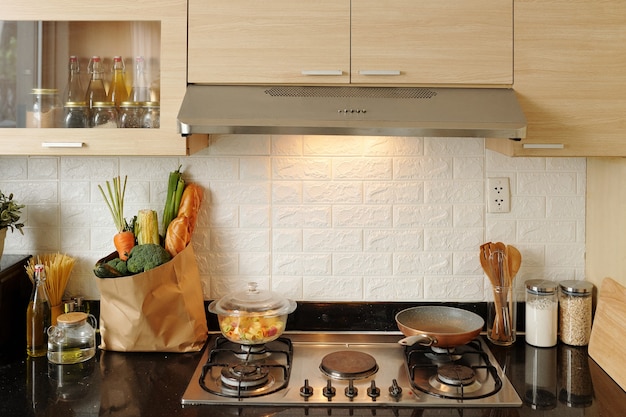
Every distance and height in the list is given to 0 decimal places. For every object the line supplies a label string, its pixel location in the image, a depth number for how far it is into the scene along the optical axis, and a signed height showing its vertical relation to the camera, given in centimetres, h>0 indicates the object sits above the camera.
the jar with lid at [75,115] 192 +26
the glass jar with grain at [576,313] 216 -33
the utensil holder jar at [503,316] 218 -35
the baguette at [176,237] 215 -10
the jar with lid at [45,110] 192 +27
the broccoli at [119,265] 205 -18
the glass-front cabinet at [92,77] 189 +37
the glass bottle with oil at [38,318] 209 -35
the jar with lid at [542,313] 216 -33
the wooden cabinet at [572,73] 188 +38
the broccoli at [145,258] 204 -15
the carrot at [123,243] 215 -12
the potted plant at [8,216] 210 -3
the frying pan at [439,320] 217 -37
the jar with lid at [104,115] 193 +26
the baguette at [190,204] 220 +1
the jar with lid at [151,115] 192 +26
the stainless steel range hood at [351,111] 179 +26
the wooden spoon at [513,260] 222 -17
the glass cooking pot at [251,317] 204 -33
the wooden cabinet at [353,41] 187 +46
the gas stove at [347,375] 179 -48
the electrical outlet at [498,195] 227 +5
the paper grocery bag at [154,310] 203 -32
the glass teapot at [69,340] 203 -40
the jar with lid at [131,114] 193 +26
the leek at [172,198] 221 +3
